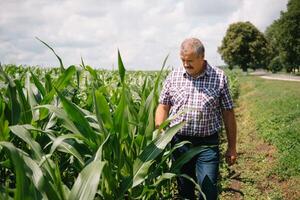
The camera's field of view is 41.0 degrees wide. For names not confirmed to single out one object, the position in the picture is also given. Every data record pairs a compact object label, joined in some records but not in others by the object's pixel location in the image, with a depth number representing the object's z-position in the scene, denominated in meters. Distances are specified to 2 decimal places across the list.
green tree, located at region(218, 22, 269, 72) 57.75
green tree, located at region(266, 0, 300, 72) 43.59
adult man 3.41
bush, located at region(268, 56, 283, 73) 71.14
